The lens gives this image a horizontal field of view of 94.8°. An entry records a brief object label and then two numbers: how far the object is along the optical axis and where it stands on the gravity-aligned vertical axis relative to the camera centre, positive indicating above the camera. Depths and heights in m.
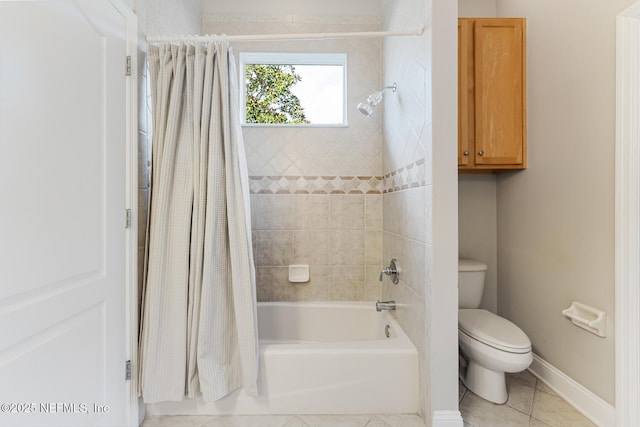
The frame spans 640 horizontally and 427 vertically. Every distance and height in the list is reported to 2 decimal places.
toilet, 1.51 -0.74
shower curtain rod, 1.50 +0.91
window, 2.41 +1.01
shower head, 1.90 +0.72
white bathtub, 1.53 -0.91
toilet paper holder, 1.45 -0.55
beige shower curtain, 1.41 -0.15
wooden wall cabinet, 1.90 +0.78
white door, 0.87 -0.01
